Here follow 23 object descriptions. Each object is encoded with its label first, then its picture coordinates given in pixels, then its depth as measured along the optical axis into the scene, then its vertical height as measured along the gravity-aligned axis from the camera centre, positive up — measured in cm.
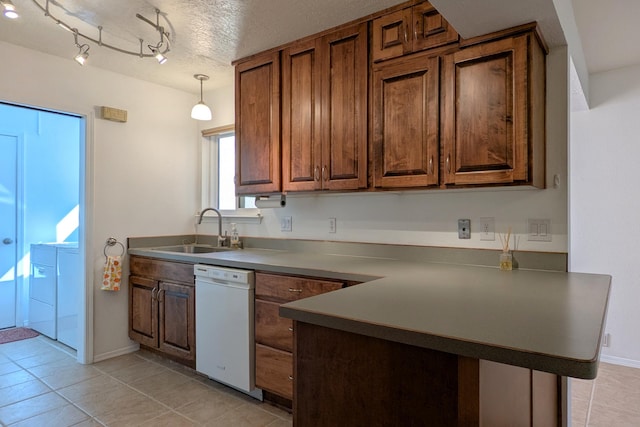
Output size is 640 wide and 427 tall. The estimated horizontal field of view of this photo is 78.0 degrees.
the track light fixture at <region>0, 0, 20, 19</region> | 181 +94
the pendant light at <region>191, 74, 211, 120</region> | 311 +80
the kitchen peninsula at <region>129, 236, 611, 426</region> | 93 -32
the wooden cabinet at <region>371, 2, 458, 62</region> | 198 +95
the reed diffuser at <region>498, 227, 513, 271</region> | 203 -23
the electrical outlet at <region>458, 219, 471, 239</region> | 225 -9
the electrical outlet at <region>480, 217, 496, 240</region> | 217 -9
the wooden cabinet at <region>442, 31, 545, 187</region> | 176 +47
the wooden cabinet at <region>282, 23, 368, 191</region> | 229 +63
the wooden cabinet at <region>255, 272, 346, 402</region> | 221 -68
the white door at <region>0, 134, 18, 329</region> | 403 -13
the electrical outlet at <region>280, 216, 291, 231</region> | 307 -8
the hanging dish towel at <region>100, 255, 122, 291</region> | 311 -49
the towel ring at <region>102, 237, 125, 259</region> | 317 -24
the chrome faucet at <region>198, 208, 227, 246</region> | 343 -19
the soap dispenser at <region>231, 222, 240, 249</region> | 333 -21
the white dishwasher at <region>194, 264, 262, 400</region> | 240 -72
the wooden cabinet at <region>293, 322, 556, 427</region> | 97 -48
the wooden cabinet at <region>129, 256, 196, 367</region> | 281 -71
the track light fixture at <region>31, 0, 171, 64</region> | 211 +109
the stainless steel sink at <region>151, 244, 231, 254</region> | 342 -31
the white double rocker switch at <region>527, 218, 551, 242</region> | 200 -8
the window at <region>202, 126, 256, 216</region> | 370 +42
